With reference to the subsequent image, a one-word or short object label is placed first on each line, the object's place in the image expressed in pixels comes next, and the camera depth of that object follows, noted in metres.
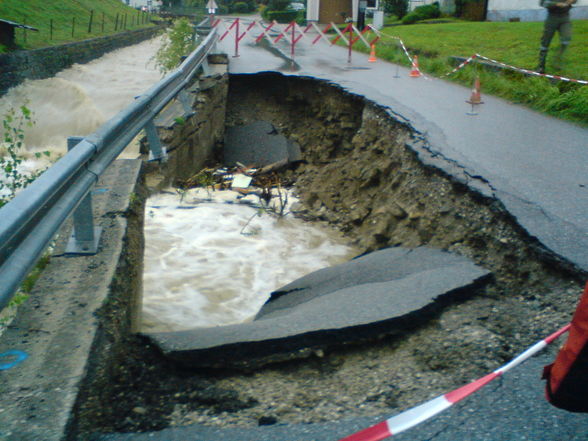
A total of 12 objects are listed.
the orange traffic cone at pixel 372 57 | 17.02
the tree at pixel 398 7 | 35.87
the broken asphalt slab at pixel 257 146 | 11.02
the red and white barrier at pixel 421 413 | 2.22
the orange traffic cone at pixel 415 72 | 13.66
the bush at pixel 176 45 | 15.29
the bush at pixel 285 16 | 55.06
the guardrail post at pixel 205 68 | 11.55
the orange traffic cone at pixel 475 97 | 9.50
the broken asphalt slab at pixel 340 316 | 3.21
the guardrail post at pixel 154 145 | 5.77
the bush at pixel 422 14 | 32.47
